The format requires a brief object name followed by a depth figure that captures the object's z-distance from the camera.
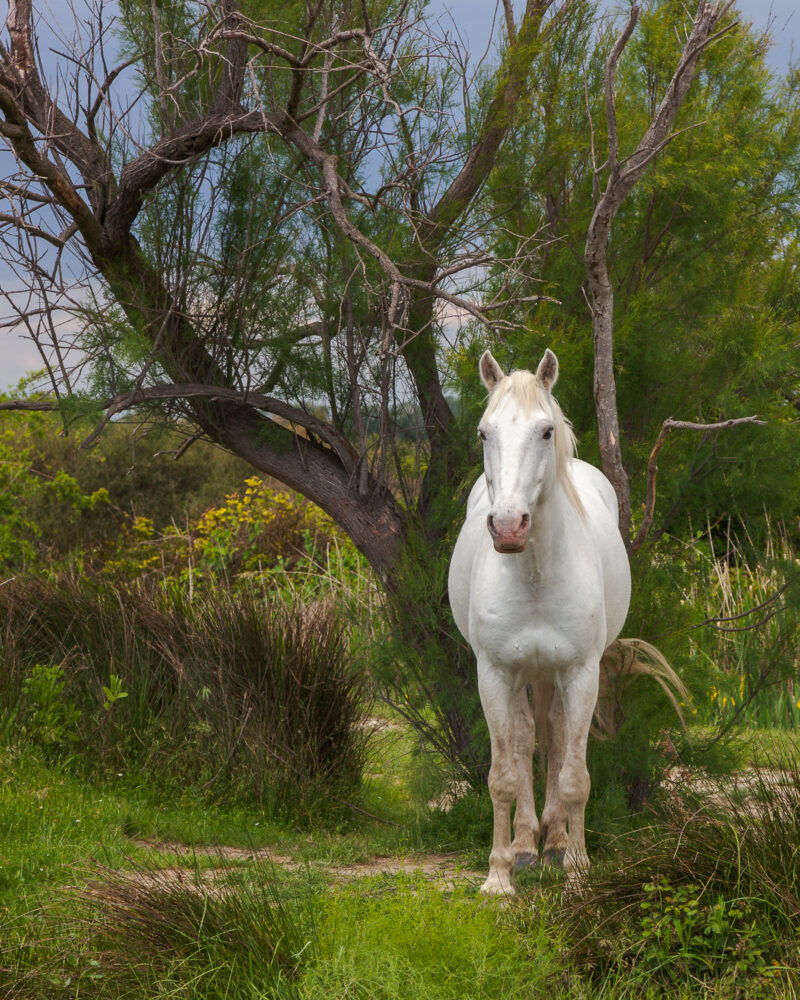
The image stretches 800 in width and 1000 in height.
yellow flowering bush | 25.50
